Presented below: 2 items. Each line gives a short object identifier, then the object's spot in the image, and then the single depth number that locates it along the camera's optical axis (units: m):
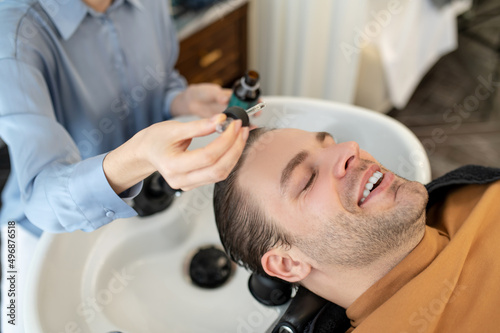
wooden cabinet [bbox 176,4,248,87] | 1.77
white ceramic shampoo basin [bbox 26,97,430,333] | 0.83
